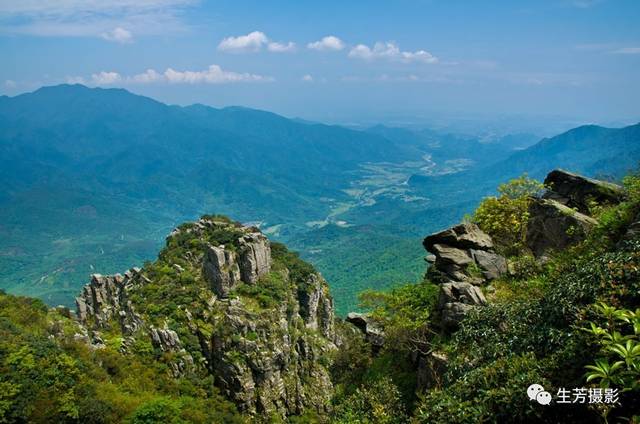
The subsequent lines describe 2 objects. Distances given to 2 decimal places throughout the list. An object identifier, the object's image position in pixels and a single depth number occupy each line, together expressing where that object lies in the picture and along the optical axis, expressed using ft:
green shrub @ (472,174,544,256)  60.29
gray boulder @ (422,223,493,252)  57.26
